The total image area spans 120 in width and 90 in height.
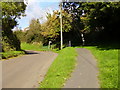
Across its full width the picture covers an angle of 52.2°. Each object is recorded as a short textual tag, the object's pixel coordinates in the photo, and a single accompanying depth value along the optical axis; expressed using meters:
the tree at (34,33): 31.99
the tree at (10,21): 14.62
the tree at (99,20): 12.79
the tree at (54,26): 24.26
